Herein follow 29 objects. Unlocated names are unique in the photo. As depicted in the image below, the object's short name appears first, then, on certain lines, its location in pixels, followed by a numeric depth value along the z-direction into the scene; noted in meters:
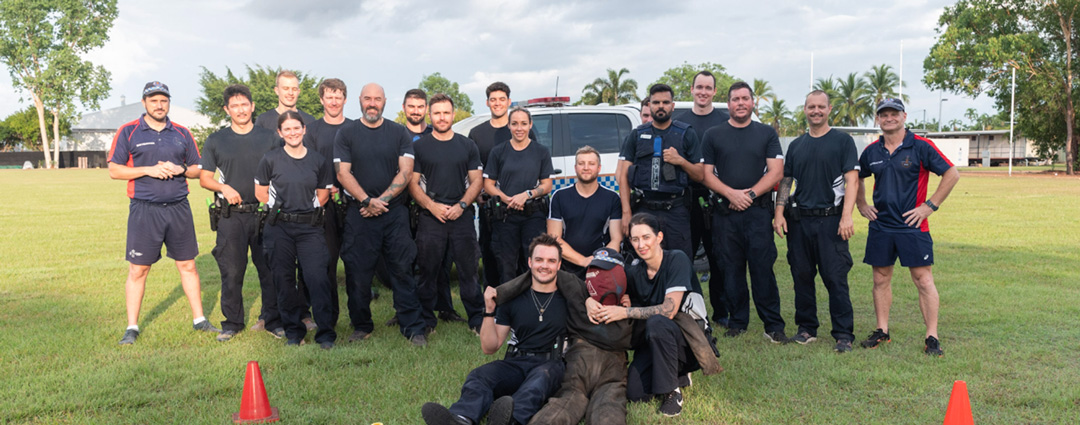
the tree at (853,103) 69.88
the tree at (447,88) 100.00
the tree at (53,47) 56.88
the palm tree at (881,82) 70.00
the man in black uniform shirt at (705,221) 5.85
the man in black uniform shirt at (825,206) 5.25
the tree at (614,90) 58.91
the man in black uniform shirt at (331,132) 5.86
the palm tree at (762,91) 69.19
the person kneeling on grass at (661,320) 3.94
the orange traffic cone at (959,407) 3.21
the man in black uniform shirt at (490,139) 6.23
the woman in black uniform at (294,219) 5.22
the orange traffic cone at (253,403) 3.79
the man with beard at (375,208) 5.49
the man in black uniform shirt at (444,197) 5.63
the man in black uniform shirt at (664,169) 5.55
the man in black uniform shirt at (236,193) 5.55
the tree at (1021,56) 32.34
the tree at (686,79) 63.59
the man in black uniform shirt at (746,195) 5.50
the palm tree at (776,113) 74.38
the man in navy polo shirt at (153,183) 5.41
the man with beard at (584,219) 5.20
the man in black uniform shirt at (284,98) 5.96
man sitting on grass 3.85
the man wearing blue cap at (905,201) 5.04
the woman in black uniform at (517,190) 5.66
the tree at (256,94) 56.78
